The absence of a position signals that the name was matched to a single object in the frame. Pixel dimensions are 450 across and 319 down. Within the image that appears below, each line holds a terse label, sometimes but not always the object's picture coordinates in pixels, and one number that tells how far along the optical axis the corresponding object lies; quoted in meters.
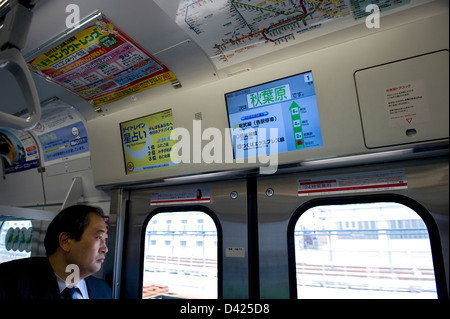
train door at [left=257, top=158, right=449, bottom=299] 1.59
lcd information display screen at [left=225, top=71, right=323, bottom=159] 1.68
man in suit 1.69
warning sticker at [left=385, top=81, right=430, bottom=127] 1.31
